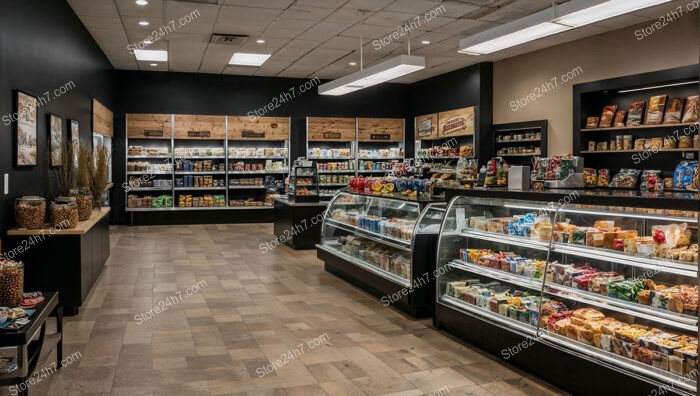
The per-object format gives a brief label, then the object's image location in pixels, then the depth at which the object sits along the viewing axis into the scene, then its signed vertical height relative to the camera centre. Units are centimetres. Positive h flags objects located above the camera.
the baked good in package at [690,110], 684 +85
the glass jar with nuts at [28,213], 502 -29
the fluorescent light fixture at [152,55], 1031 +232
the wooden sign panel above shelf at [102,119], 931 +108
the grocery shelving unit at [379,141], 1383 +95
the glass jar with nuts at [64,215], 538 -34
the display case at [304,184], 980 -8
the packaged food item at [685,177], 400 +2
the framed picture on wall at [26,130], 501 +46
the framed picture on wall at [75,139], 724 +54
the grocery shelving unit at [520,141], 951 +69
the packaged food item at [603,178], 794 +2
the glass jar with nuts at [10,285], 354 -66
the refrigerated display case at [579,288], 318 -74
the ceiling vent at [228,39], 884 +224
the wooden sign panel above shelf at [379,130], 1379 +122
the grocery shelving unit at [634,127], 717 +72
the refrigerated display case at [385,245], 527 -73
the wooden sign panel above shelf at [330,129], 1345 +120
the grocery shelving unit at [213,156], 1262 +54
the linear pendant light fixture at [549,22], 438 +140
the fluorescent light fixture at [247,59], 1061 +232
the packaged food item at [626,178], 723 +2
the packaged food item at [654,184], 430 -4
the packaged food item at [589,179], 487 +0
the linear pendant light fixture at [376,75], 728 +152
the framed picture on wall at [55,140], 626 +45
